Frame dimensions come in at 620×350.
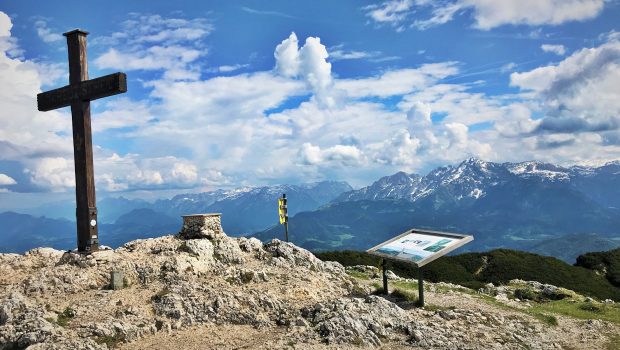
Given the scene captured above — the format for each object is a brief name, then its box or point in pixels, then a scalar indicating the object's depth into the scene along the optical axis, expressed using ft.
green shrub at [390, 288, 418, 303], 78.70
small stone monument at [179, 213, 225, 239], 83.35
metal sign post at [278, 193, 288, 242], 105.81
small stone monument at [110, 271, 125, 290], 66.44
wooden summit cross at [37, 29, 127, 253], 73.31
